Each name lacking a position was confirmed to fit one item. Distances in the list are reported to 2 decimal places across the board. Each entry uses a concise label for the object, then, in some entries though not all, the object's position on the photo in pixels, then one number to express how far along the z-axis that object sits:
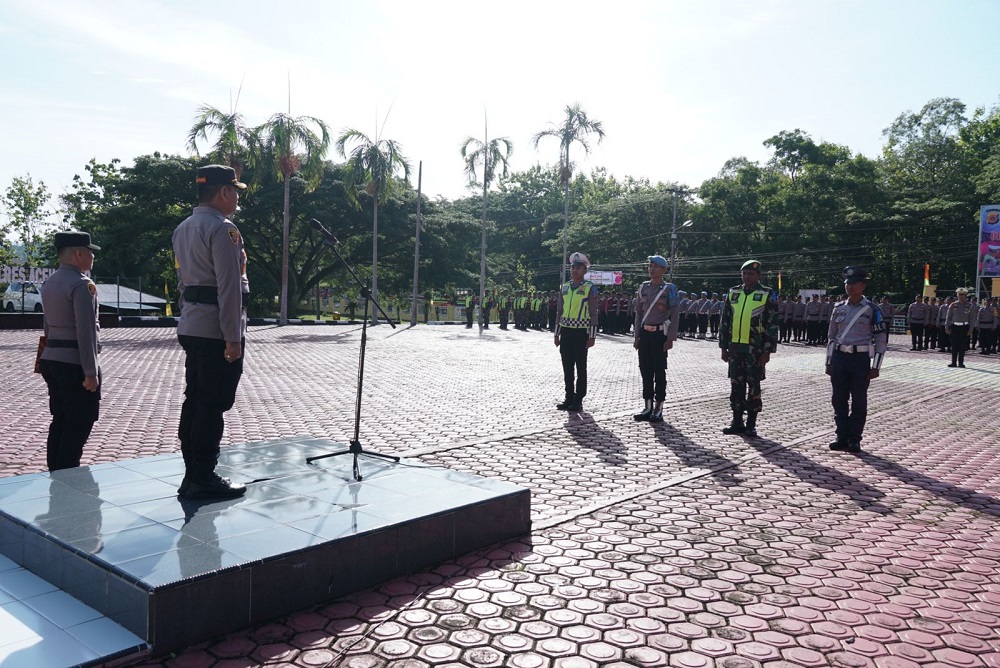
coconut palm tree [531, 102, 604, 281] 39.19
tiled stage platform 3.16
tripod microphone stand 5.34
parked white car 34.16
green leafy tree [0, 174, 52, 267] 53.25
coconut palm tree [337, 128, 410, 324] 35.51
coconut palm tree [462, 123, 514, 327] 38.00
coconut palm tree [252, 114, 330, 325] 32.53
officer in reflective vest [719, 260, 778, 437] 8.09
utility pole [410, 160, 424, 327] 37.68
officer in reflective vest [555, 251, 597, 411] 9.62
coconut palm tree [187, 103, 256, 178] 31.19
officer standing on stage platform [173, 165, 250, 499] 4.23
